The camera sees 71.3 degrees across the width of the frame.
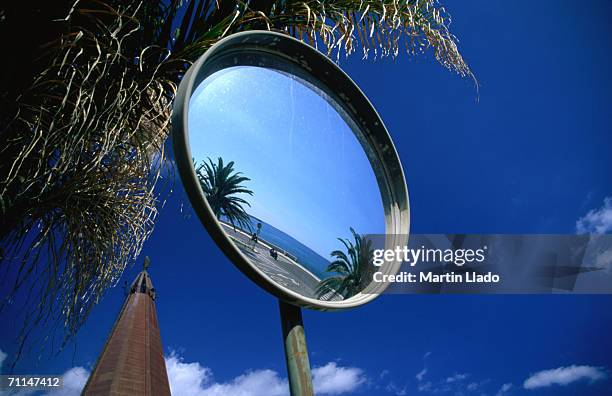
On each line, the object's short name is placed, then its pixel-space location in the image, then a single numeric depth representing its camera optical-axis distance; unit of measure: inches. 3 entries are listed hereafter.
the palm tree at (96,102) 92.0
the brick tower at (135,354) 973.2
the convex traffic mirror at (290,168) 37.9
